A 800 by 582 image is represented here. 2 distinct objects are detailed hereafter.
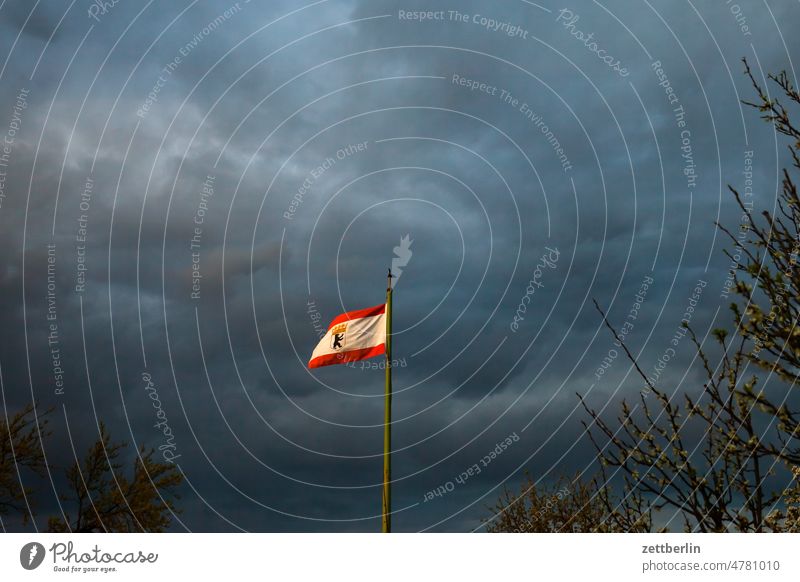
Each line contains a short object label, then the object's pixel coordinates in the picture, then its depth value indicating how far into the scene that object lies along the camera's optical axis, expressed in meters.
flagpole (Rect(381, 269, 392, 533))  19.98
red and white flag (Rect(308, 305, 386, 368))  23.25
